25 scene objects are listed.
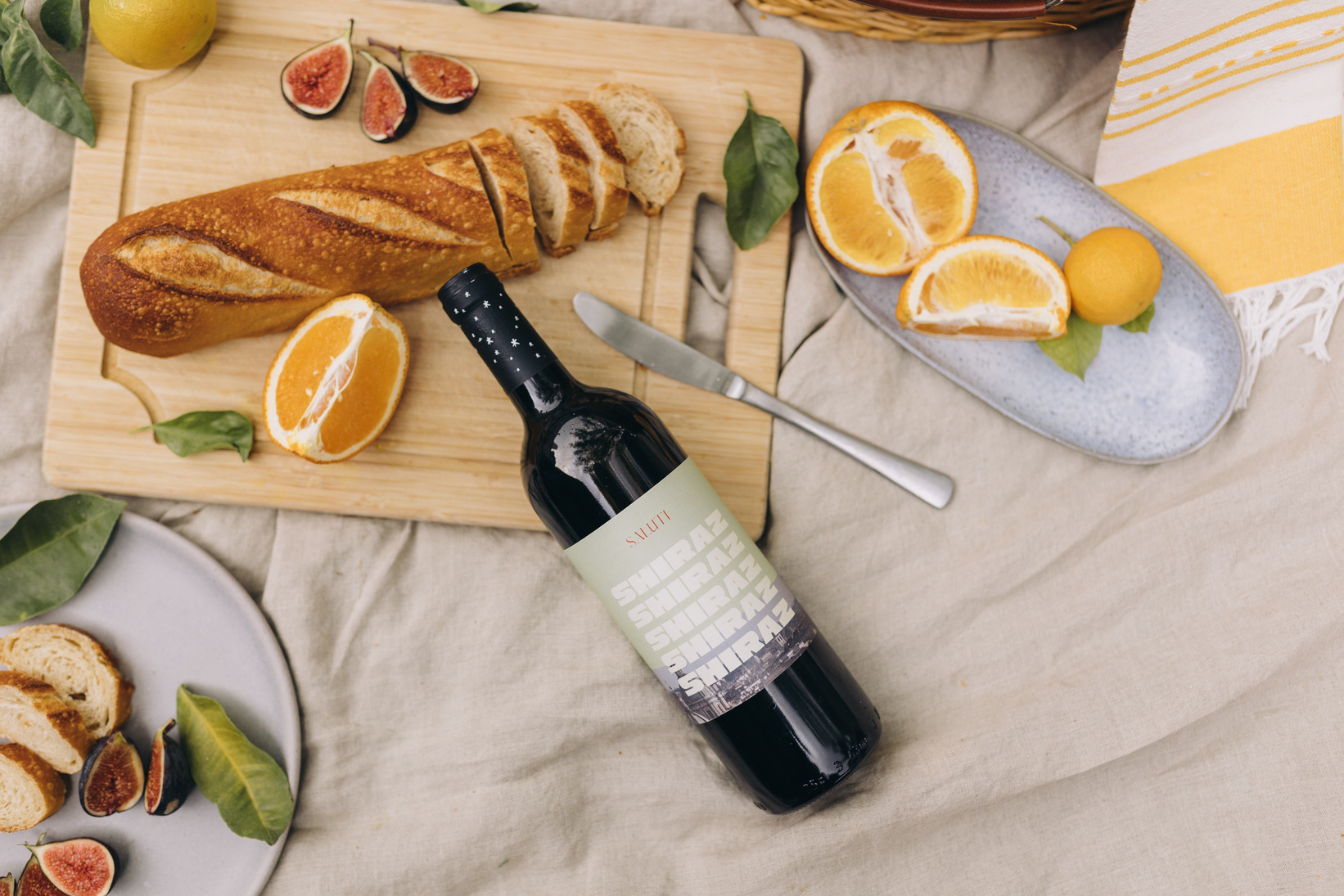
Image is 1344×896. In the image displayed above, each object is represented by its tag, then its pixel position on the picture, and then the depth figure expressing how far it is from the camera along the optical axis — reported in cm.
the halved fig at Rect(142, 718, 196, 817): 94
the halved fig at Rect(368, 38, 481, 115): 96
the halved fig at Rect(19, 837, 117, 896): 94
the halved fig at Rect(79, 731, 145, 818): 94
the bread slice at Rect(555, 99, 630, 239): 95
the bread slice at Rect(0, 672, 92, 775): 94
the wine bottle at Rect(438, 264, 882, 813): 89
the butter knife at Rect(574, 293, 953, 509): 97
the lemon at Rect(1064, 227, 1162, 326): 94
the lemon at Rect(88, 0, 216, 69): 93
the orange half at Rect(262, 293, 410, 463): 92
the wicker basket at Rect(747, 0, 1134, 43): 97
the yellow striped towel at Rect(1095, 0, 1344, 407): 91
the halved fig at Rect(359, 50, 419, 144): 96
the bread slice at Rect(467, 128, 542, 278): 94
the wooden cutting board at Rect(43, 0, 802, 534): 96
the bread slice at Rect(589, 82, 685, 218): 97
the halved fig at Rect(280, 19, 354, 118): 96
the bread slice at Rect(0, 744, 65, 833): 94
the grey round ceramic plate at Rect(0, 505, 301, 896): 96
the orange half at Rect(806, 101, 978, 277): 96
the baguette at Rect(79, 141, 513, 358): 92
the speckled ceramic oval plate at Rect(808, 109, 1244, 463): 99
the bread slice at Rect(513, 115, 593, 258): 94
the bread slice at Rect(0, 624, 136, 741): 95
